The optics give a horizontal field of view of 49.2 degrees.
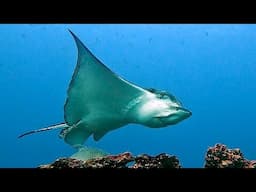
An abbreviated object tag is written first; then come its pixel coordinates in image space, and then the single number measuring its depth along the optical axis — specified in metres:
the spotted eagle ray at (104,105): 2.67
